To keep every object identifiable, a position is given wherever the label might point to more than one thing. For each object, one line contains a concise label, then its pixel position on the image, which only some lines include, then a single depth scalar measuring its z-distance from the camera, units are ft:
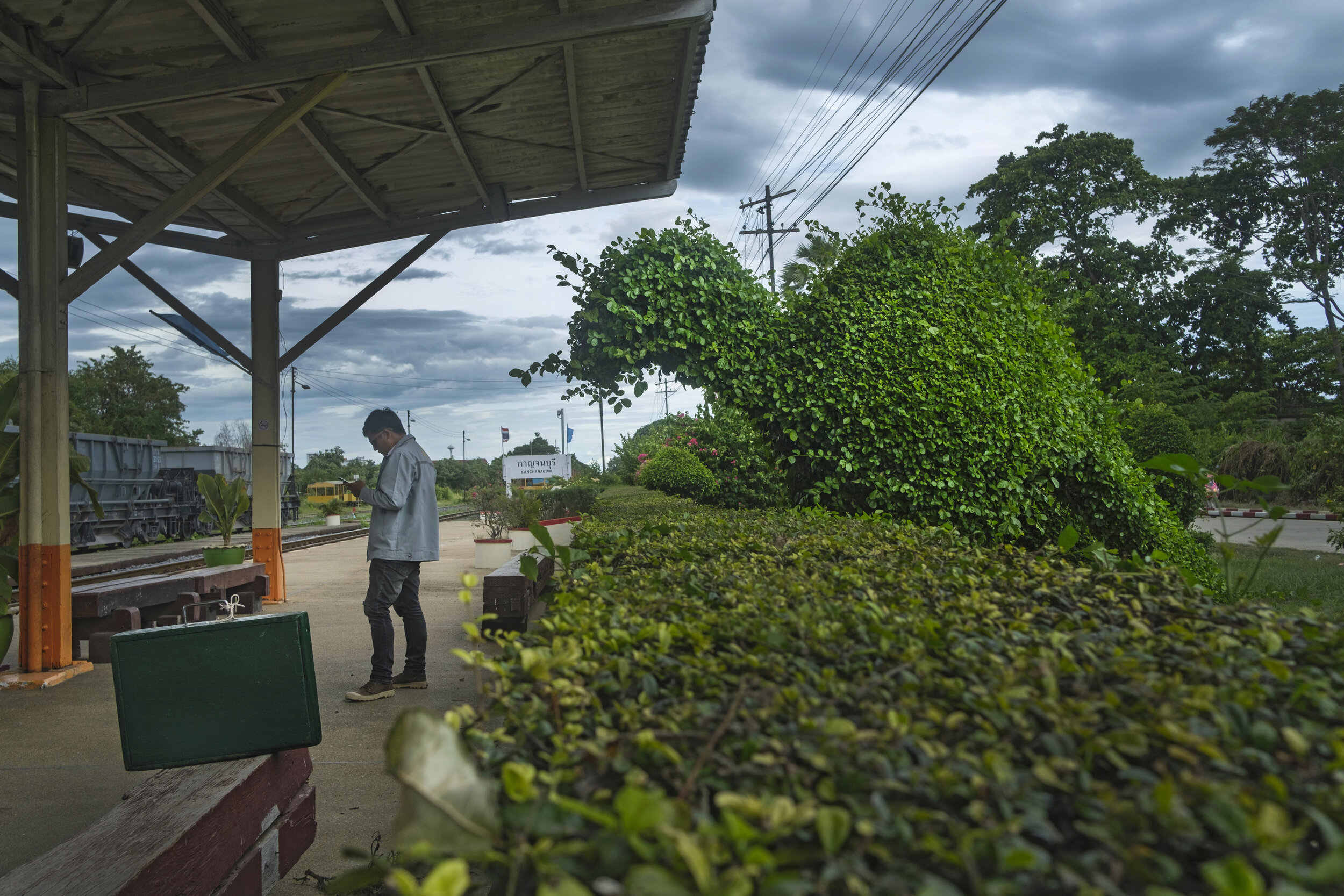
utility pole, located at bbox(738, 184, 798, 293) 104.06
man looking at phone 17.62
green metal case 8.68
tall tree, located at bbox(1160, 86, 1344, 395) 102.68
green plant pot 28.89
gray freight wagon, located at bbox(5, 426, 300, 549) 56.03
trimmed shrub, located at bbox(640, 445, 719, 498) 51.11
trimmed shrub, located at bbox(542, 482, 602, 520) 52.95
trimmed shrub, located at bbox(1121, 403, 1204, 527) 54.03
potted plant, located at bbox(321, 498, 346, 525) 96.27
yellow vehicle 157.48
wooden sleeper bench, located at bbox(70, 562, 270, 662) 20.10
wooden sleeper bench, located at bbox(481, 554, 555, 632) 19.53
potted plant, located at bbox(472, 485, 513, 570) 38.06
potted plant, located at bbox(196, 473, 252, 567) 35.37
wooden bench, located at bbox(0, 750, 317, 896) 6.77
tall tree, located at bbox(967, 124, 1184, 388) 101.45
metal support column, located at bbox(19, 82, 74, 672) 18.10
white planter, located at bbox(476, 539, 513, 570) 37.96
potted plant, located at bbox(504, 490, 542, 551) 40.81
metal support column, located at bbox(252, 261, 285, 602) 27.86
